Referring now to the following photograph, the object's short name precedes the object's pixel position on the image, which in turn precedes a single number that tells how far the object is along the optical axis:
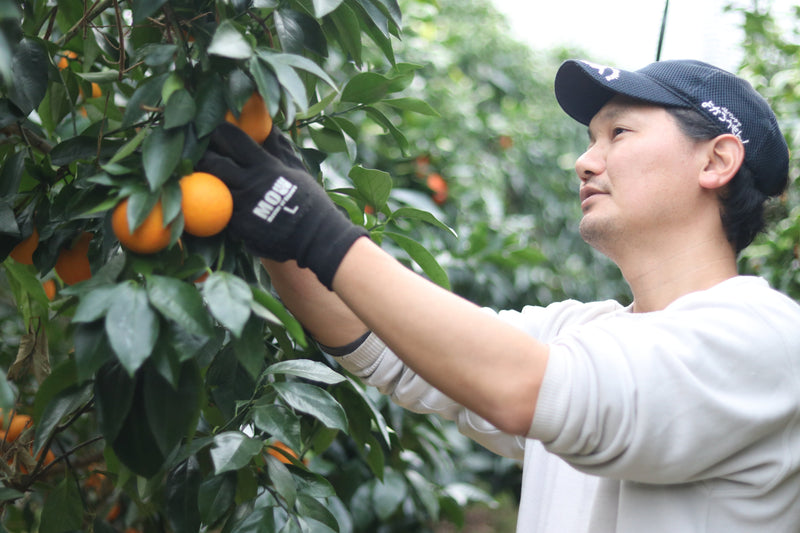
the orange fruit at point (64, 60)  1.35
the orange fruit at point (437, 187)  2.95
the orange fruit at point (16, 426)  1.42
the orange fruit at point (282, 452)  1.04
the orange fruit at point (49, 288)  1.44
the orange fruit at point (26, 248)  1.04
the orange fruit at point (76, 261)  1.06
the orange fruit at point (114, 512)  1.79
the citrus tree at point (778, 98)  2.07
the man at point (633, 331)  0.94
